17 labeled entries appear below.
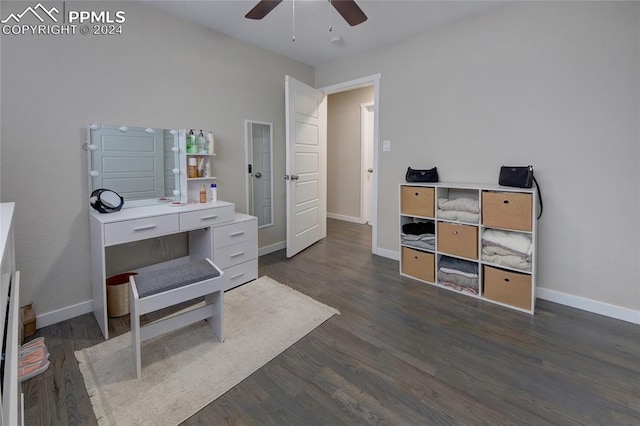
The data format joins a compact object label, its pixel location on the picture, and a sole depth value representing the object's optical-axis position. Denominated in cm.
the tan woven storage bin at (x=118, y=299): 224
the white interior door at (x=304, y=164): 342
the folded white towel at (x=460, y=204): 256
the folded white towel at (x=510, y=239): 230
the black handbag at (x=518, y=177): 233
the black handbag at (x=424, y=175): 296
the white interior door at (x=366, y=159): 527
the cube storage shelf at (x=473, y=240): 230
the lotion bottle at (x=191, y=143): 279
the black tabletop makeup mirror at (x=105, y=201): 222
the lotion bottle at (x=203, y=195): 283
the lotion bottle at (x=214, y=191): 289
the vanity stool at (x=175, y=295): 162
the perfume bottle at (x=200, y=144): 286
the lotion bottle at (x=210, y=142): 292
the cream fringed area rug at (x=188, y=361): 146
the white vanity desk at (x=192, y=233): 205
